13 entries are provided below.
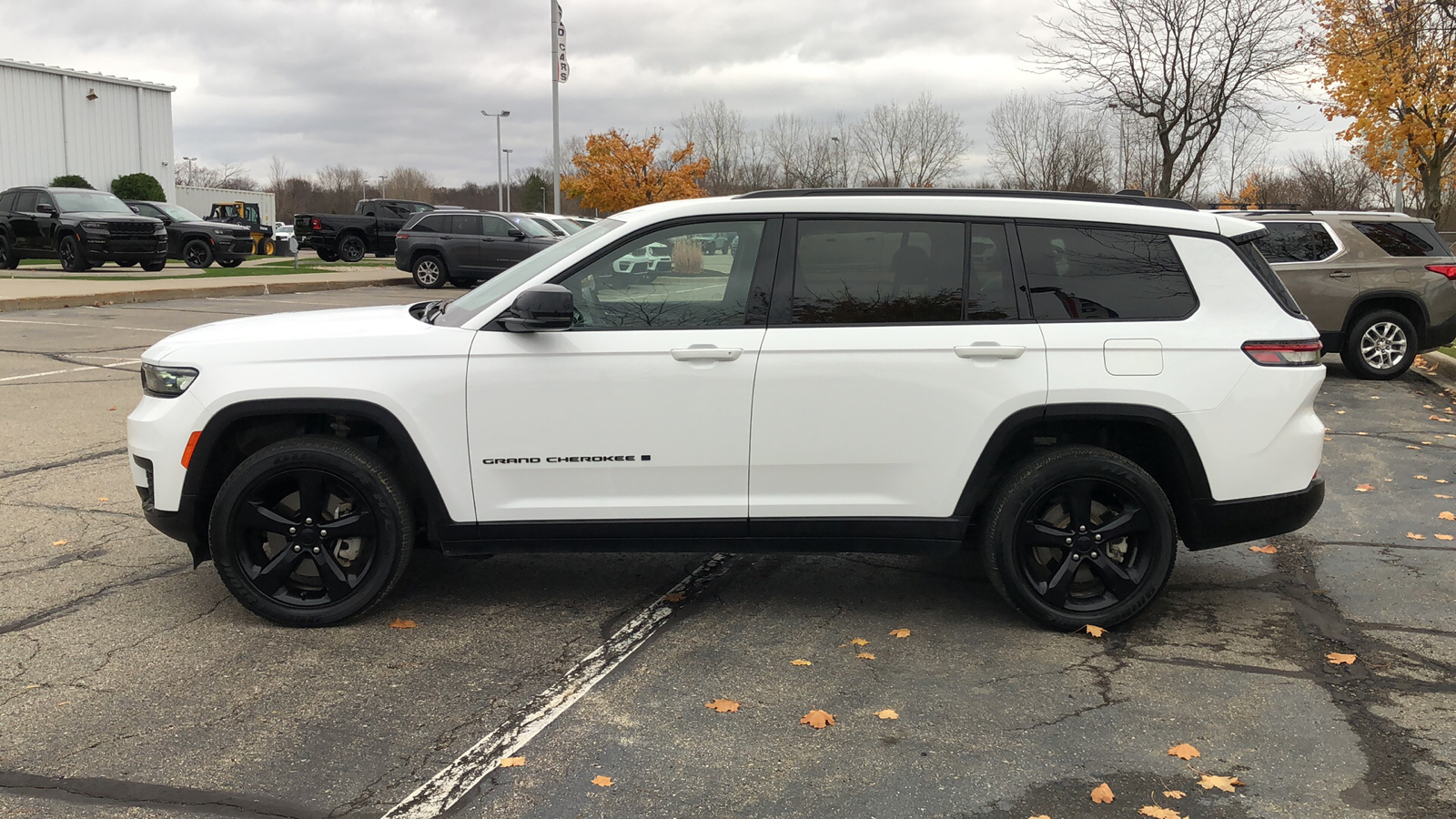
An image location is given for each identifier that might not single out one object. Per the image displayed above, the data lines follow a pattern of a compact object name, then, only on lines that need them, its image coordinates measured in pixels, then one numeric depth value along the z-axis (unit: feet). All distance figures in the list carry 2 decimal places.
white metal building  139.44
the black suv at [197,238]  90.94
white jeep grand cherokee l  14.75
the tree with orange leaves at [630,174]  162.81
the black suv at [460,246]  80.59
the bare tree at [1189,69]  78.59
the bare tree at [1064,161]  127.24
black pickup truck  110.73
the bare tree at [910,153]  156.97
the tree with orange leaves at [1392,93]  65.76
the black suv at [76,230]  77.66
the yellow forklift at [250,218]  118.83
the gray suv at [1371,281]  39.60
